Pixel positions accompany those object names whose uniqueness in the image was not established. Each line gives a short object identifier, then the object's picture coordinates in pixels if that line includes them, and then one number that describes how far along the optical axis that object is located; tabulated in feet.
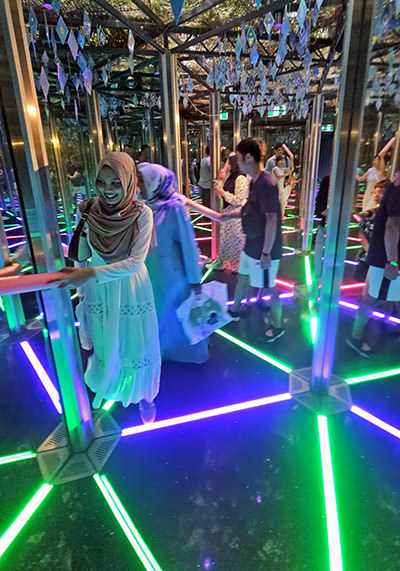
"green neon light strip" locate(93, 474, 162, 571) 4.83
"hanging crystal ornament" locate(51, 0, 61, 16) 8.96
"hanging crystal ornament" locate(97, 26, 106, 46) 9.28
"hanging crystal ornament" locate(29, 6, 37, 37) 8.43
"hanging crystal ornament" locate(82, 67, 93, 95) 11.30
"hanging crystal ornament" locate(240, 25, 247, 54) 10.77
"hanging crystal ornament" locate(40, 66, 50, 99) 10.82
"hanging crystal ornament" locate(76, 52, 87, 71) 10.14
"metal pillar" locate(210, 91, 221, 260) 16.35
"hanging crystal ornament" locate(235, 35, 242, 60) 10.85
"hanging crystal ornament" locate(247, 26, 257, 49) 10.26
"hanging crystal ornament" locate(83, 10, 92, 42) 8.75
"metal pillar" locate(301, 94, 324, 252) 17.40
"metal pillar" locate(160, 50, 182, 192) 11.96
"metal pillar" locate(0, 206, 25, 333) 10.75
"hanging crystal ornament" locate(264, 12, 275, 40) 9.24
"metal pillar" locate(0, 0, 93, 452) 4.56
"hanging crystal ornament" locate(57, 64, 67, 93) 12.76
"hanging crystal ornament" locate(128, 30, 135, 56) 9.08
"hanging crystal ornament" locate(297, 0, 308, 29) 7.70
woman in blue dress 7.75
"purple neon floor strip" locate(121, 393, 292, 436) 7.22
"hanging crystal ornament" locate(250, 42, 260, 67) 10.42
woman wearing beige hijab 5.47
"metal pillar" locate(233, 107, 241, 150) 27.56
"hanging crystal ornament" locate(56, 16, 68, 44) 7.73
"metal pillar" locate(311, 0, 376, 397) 5.52
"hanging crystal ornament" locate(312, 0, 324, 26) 7.81
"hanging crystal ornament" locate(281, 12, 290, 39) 8.79
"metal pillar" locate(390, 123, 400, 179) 8.20
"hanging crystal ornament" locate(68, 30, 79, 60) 8.05
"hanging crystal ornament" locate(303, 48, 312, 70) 12.79
